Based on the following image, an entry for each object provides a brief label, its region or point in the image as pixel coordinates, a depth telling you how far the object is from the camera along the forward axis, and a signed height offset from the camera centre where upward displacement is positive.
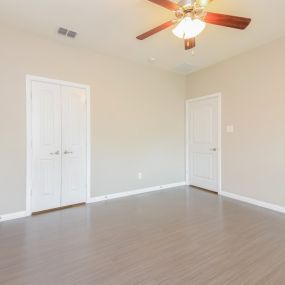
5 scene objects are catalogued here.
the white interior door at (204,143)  4.33 -0.03
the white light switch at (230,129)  3.97 +0.25
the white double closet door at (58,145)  3.20 -0.05
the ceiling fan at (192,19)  1.97 +1.29
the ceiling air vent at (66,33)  2.96 +1.63
